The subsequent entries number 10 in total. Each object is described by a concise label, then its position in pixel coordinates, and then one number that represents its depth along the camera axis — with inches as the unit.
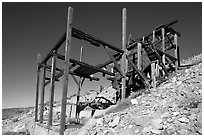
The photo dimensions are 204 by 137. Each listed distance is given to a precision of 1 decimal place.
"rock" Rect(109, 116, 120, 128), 228.6
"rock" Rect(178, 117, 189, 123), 199.8
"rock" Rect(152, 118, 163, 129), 197.9
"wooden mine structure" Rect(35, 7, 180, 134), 285.4
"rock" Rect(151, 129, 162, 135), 190.6
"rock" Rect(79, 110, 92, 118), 442.1
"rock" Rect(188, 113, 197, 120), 205.5
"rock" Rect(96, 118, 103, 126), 241.5
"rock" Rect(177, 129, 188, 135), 185.0
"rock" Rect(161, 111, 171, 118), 218.5
